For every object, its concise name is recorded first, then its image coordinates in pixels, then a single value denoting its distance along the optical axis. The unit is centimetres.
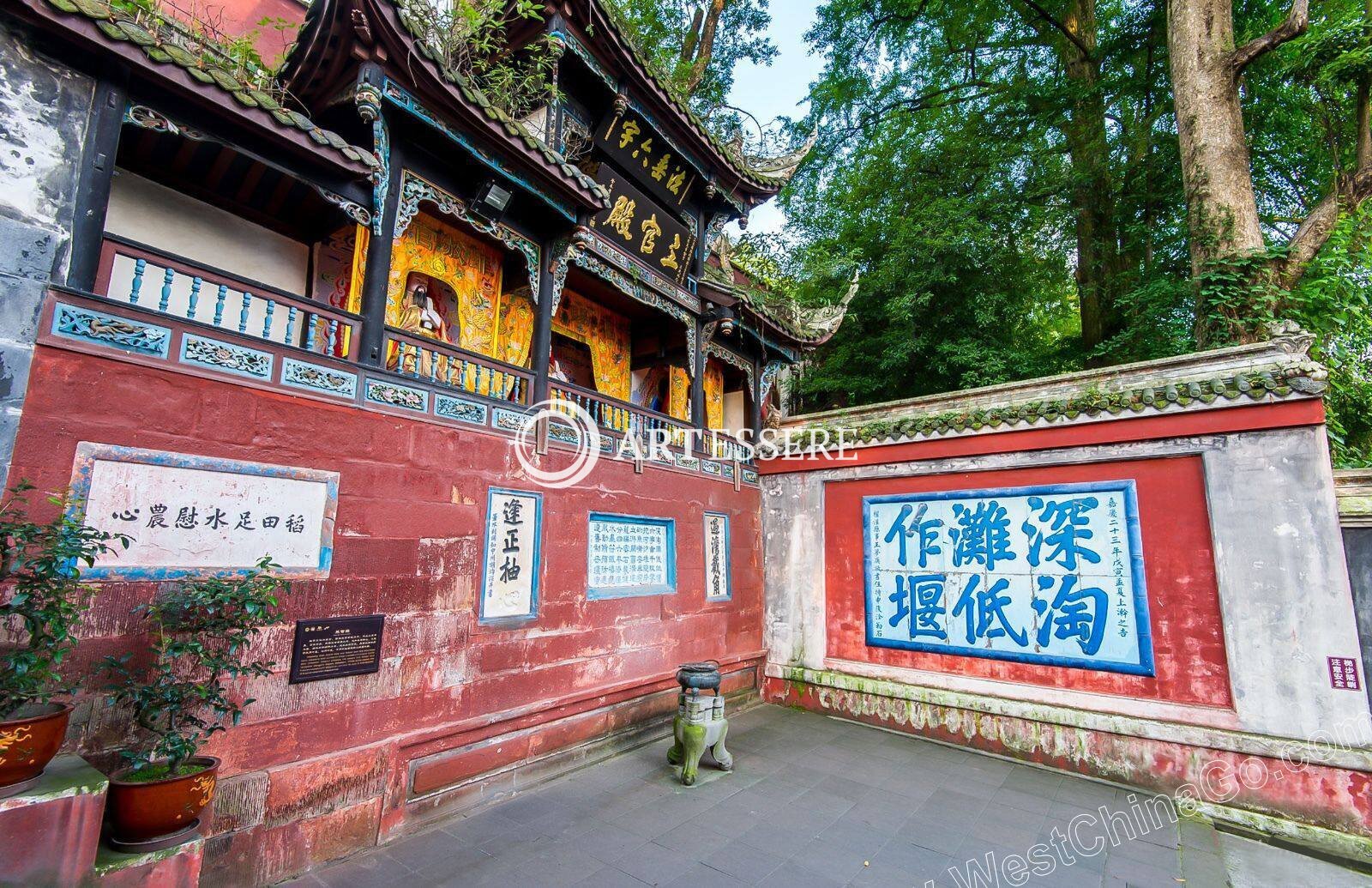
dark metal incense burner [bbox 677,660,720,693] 462
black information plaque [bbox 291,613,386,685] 325
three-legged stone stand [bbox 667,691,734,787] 457
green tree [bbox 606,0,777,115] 1068
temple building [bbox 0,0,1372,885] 281
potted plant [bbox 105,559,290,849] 233
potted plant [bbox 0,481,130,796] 200
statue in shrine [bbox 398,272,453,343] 485
